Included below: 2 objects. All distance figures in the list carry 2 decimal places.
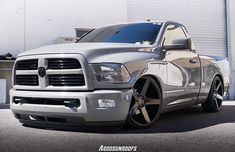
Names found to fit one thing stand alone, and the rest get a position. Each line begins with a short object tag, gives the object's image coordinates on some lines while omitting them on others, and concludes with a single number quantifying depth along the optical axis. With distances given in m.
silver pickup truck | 4.84
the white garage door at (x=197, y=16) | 15.02
